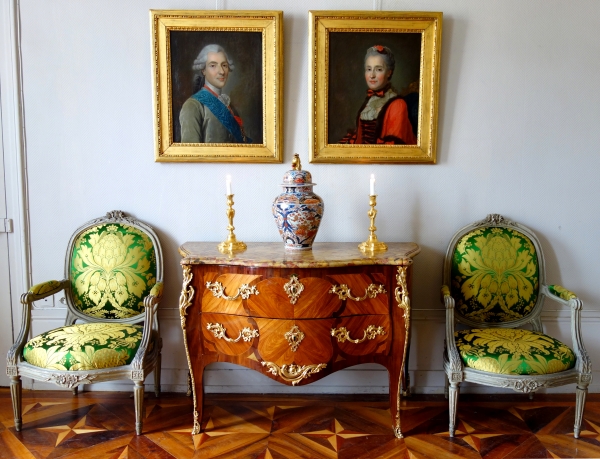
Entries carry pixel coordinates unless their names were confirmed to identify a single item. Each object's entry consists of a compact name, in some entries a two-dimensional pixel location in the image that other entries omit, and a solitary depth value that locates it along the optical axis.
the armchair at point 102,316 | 2.09
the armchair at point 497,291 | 2.21
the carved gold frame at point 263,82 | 2.41
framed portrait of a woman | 2.42
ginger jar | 2.20
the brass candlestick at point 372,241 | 2.29
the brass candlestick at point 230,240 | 2.30
